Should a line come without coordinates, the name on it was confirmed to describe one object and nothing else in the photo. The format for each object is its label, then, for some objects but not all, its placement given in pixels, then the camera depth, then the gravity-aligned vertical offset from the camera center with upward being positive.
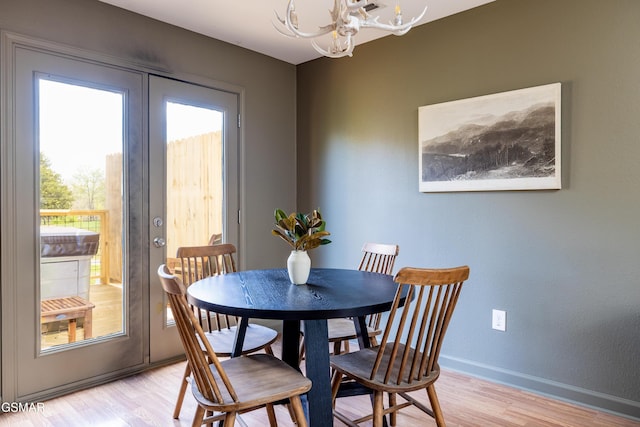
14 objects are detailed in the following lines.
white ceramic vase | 2.03 -0.28
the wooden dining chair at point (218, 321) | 2.15 -0.68
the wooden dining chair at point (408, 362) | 1.58 -0.65
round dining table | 1.57 -0.37
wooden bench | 2.50 -0.63
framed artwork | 2.48 +0.42
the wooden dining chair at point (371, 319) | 2.29 -0.66
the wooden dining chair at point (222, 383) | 1.44 -0.66
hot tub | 2.49 -0.32
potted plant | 1.99 -0.13
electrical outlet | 2.69 -0.71
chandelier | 1.75 +0.79
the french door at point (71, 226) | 2.37 -0.11
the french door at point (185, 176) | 2.96 +0.24
